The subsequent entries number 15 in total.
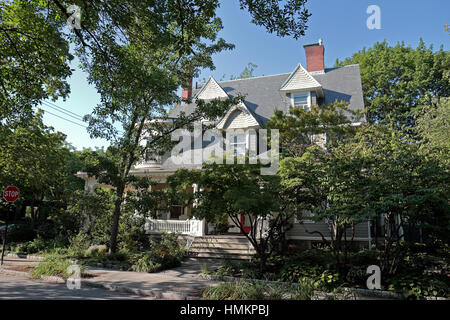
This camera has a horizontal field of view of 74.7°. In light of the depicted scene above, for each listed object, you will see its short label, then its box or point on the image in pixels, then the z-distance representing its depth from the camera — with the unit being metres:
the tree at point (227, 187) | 8.73
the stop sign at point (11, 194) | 12.03
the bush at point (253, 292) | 6.56
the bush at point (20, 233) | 17.98
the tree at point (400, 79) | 26.84
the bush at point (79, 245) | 13.50
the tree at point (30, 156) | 12.88
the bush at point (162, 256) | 10.93
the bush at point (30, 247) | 14.89
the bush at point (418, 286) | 7.23
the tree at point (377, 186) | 7.69
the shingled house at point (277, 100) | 15.87
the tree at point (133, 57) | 7.17
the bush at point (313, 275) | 8.23
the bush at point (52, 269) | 9.49
